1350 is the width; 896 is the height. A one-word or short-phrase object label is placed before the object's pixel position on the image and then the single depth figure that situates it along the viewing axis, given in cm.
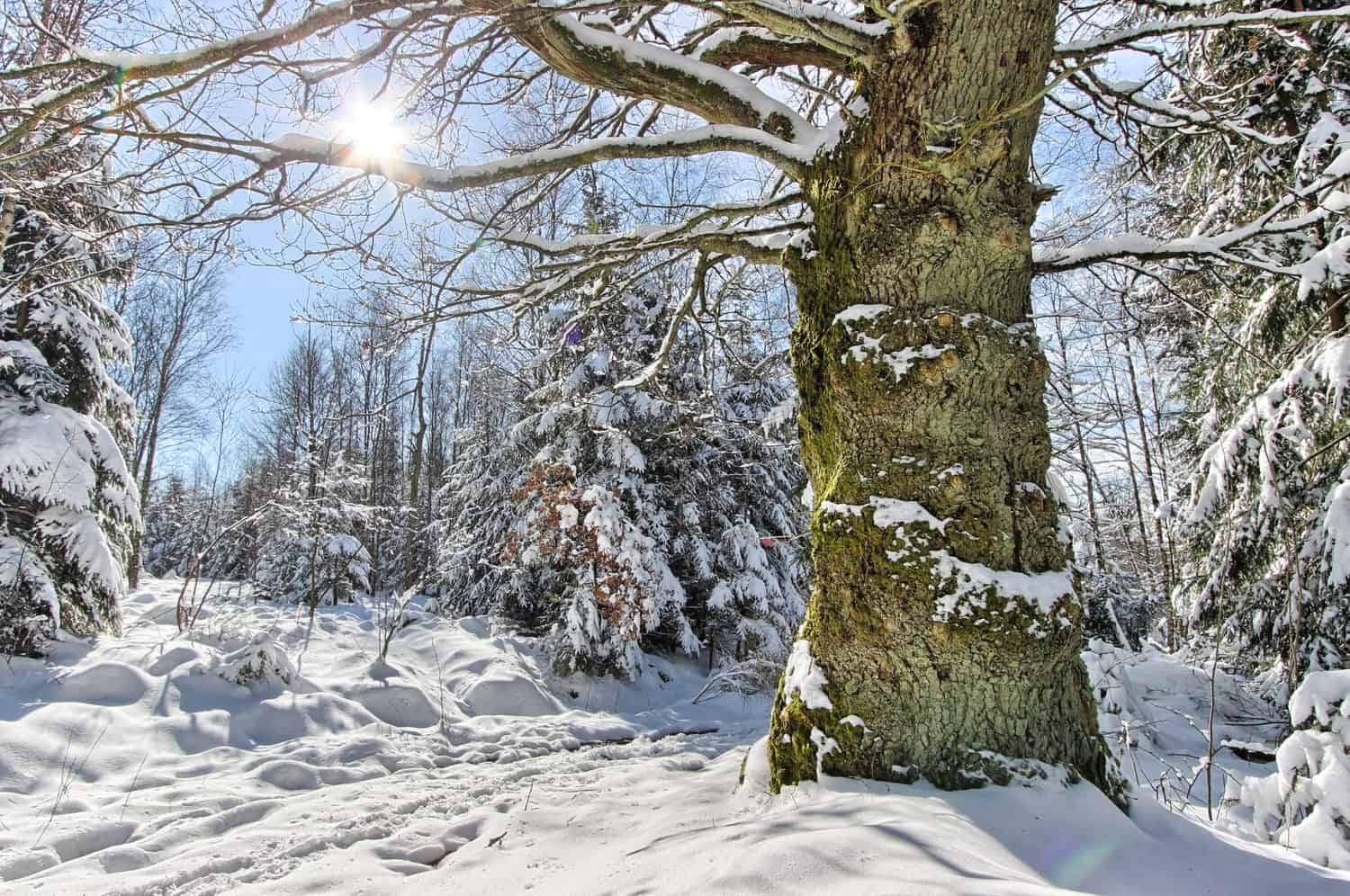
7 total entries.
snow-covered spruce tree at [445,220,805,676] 866
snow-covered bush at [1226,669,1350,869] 188
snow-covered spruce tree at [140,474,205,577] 2570
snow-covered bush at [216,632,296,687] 571
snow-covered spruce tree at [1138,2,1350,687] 371
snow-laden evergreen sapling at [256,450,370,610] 1328
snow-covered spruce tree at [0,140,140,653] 553
